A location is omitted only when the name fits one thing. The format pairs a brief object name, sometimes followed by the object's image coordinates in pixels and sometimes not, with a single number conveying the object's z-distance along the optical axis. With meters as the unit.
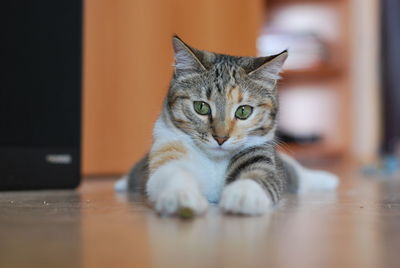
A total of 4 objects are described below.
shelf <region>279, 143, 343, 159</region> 1.73
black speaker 0.88
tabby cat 0.75
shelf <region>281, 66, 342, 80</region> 3.32
